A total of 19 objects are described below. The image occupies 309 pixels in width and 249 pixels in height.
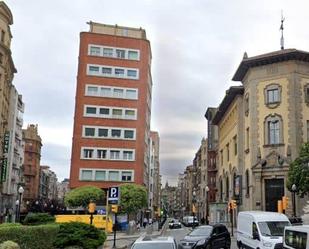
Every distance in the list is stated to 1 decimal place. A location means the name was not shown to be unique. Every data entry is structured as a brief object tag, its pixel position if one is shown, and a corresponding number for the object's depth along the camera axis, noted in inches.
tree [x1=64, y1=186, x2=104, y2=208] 1438.6
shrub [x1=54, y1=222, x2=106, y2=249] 503.0
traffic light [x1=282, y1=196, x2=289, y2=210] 753.3
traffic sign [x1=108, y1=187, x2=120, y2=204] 628.1
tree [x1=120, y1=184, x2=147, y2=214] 1416.2
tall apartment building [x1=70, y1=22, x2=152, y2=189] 1657.1
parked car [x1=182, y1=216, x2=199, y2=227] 1847.0
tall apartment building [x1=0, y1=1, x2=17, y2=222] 1420.6
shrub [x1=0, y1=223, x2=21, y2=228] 523.7
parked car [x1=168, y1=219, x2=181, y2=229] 1849.8
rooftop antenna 1381.2
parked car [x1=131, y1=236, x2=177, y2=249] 347.6
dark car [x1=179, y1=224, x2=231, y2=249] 596.4
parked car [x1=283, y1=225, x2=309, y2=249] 356.4
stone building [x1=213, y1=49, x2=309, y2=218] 1165.3
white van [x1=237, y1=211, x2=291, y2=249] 538.7
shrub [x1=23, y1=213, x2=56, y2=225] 693.0
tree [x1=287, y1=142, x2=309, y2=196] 881.9
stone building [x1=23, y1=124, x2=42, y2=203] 2917.6
